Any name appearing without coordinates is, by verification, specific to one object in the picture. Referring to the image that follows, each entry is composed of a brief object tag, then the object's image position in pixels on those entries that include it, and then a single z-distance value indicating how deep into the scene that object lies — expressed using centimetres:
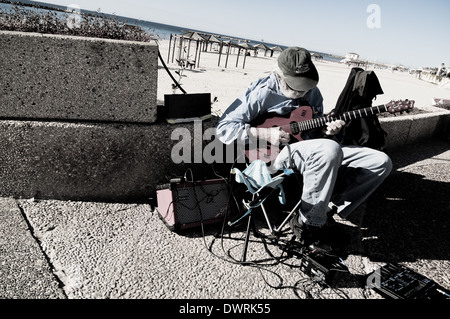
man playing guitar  263
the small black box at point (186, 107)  315
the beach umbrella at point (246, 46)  1660
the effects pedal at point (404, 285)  233
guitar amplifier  290
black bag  335
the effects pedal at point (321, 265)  239
